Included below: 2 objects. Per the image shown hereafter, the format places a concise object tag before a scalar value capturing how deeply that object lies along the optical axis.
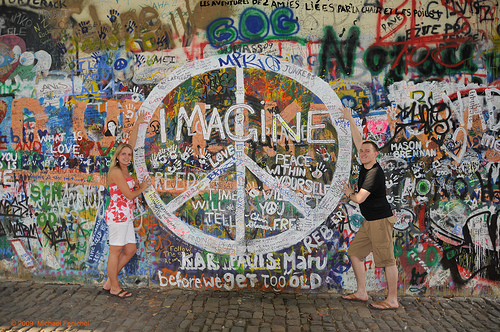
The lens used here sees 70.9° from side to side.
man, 4.27
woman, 4.59
